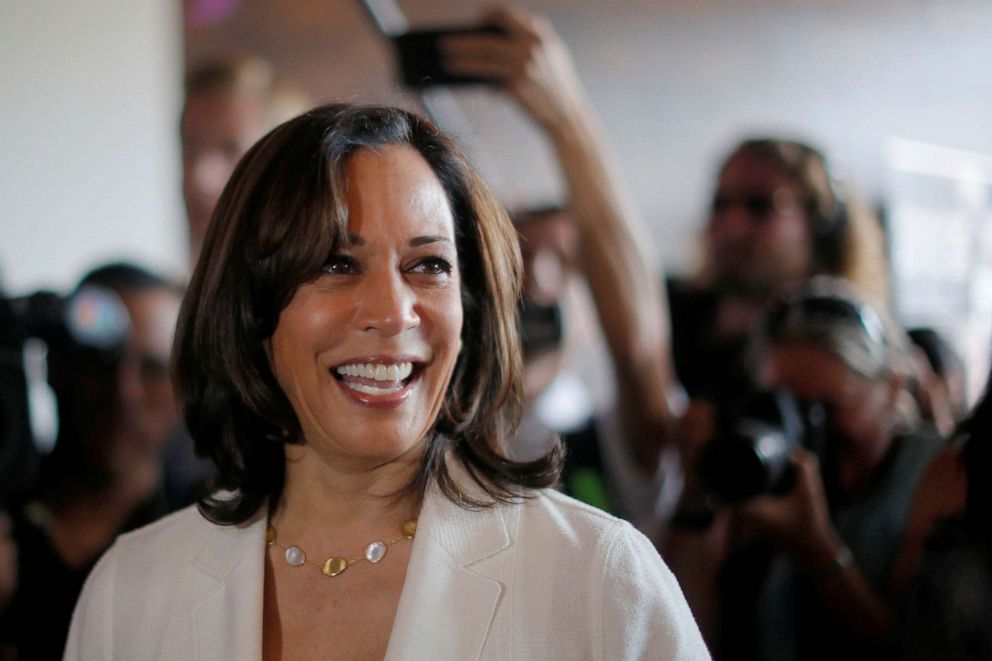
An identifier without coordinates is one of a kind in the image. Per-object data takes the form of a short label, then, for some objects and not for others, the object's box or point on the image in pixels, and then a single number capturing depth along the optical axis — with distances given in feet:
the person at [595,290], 9.43
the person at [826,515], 8.85
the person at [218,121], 10.50
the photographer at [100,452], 8.96
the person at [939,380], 10.18
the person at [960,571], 7.97
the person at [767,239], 10.12
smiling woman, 7.64
